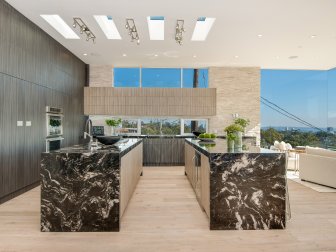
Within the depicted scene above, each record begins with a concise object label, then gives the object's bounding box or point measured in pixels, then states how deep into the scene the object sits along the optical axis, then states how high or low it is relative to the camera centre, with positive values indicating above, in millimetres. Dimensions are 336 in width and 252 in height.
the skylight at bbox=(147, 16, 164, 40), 4758 +1941
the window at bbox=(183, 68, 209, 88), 8344 +1579
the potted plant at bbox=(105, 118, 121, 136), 7134 +16
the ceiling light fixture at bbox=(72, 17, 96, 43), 4523 +1814
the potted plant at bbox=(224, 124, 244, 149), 3572 -144
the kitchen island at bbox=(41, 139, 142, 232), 2797 -756
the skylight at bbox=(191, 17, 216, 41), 4722 +1947
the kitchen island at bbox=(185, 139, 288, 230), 2889 -750
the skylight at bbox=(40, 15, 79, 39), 4692 +1948
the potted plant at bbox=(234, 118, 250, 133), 4701 +55
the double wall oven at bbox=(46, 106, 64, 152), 5402 -94
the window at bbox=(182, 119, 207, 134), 8430 -20
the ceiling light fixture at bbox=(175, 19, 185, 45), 4652 +1803
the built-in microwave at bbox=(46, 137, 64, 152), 5398 -445
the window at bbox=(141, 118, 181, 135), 8398 -66
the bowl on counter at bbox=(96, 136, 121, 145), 3492 -216
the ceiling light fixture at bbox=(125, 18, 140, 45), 4605 +1827
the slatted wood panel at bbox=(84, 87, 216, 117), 7773 +704
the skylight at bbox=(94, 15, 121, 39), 4695 +1950
